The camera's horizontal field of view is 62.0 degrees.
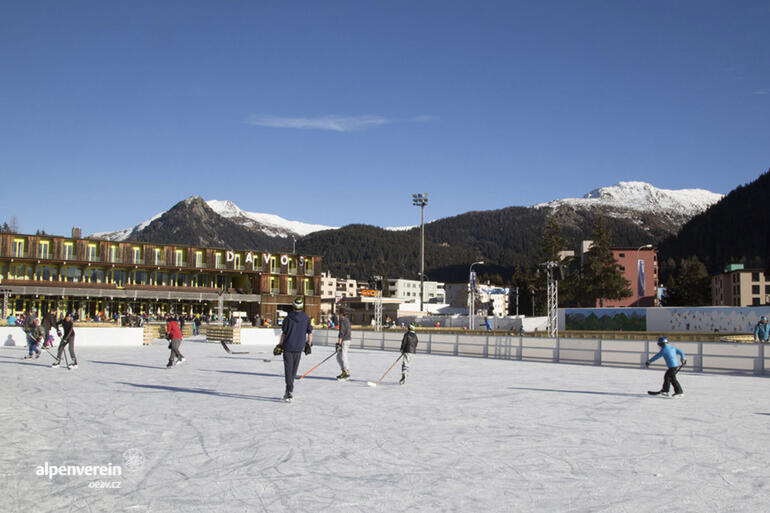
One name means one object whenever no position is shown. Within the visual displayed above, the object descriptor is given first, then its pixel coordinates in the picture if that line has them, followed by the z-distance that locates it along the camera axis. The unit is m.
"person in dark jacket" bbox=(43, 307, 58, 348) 22.48
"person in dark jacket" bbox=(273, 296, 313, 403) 11.09
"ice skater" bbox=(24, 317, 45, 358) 21.61
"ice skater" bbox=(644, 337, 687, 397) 13.15
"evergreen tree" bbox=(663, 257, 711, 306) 89.50
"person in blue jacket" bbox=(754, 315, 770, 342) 21.45
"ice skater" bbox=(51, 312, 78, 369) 16.81
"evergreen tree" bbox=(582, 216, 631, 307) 71.69
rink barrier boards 20.52
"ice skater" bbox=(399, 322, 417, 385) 14.78
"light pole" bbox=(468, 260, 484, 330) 57.96
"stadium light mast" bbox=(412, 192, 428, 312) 73.19
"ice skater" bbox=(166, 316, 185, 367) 18.09
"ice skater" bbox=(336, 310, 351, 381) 14.90
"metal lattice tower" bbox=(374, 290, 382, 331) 44.49
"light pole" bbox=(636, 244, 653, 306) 86.31
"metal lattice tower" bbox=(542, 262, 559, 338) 32.28
